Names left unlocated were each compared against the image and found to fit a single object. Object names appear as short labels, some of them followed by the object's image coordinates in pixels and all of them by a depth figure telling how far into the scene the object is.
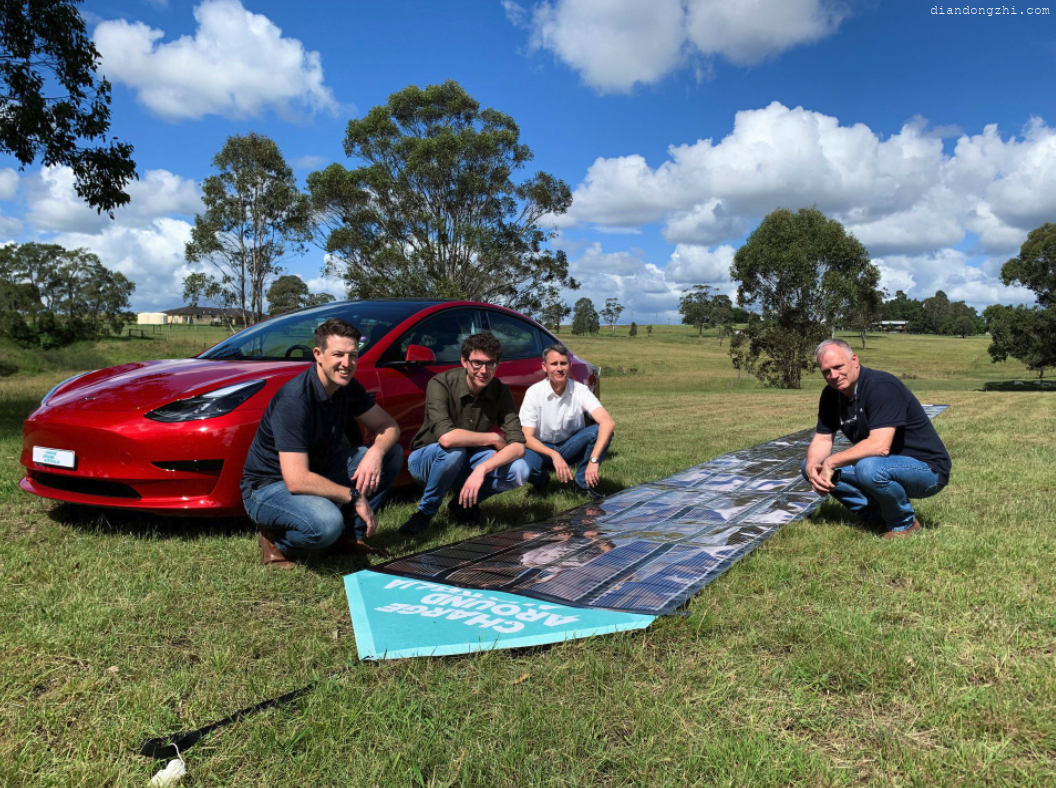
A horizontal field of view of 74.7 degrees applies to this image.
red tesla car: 3.53
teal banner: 2.46
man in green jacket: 4.05
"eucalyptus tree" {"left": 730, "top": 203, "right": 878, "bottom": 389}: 32.62
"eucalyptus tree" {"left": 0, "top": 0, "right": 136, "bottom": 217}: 7.75
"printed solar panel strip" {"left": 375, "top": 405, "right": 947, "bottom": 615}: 3.04
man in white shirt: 4.68
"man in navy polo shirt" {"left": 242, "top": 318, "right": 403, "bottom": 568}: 3.16
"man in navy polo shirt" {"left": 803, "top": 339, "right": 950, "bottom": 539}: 3.69
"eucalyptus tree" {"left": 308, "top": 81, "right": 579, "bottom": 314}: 26.47
